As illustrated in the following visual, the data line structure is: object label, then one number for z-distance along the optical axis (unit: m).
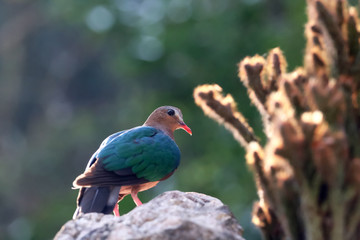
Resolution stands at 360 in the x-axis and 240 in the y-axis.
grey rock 7.06
